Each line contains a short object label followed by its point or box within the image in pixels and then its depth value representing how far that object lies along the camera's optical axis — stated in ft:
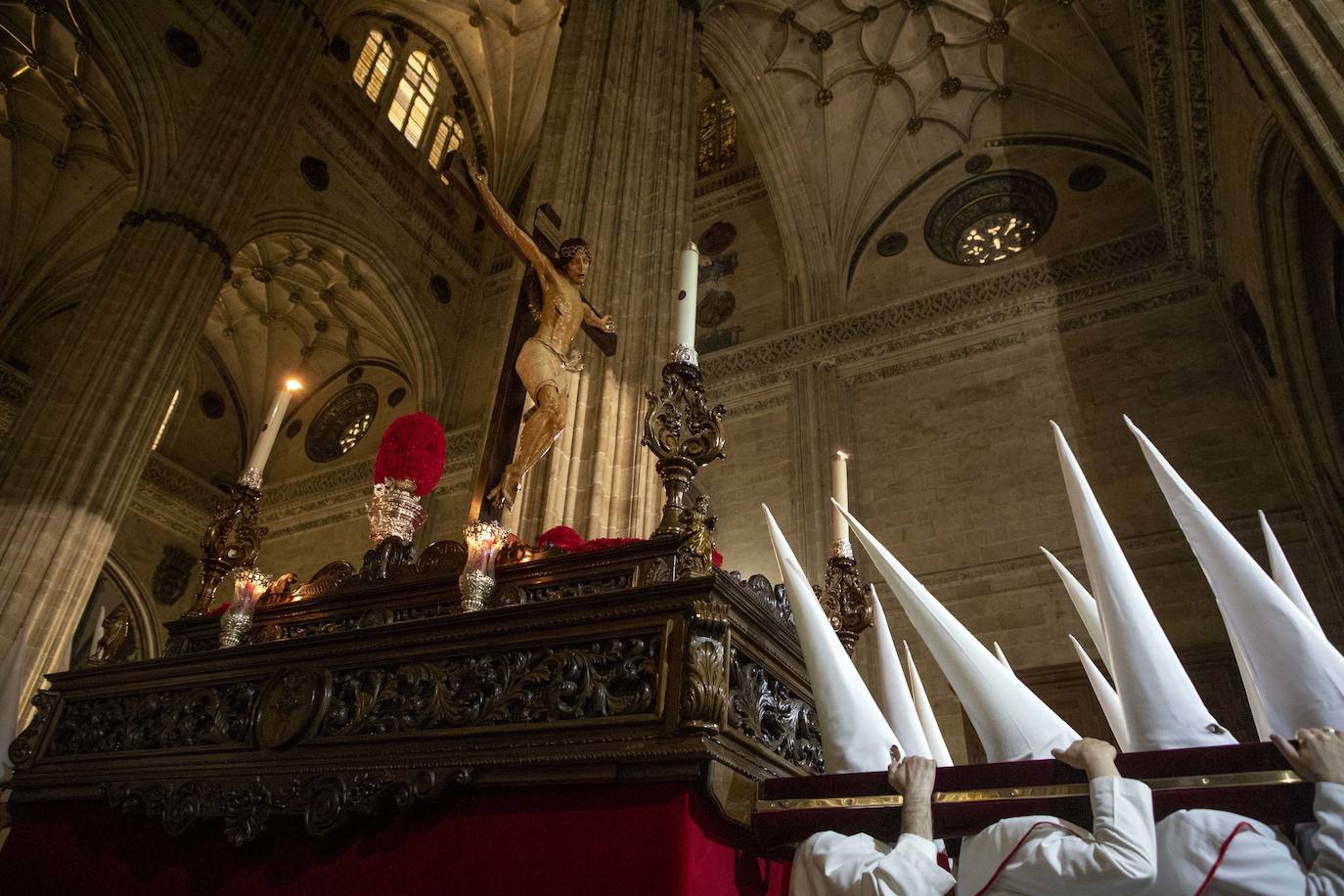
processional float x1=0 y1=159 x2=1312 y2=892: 4.77
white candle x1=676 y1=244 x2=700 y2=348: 8.20
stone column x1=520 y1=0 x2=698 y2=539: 15.75
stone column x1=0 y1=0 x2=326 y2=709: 21.30
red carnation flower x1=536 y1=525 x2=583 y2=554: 9.39
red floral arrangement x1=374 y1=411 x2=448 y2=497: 9.79
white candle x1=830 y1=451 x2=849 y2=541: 11.15
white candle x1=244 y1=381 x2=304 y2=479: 11.00
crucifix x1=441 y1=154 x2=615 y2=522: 12.02
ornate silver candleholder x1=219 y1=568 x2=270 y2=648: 8.39
